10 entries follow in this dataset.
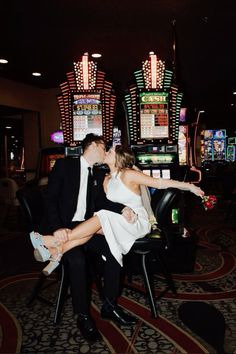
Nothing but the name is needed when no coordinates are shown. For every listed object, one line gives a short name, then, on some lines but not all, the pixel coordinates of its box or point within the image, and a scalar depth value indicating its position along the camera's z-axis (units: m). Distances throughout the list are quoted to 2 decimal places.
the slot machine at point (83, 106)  5.39
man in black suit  2.29
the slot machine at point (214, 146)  17.88
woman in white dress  2.40
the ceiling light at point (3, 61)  7.16
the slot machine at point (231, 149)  19.33
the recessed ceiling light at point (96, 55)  7.16
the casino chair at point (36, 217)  2.47
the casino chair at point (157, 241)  2.44
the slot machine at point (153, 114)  4.98
